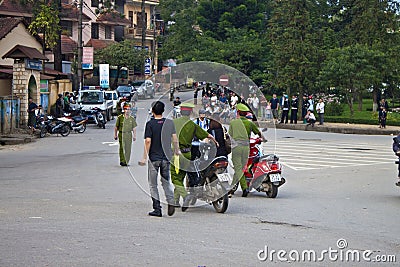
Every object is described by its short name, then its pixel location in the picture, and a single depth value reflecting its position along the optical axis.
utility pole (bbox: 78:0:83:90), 41.84
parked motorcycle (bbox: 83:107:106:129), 35.06
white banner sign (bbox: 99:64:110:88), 47.34
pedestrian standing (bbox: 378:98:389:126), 33.78
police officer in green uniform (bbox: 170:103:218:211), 10.88
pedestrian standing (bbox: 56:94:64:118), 36.66
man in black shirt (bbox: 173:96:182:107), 12.07
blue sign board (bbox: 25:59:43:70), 31.03
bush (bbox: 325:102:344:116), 41.69
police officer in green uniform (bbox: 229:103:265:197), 12.73
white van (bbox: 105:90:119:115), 43.41
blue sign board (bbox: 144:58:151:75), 52.47
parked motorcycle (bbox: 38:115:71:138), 30.17
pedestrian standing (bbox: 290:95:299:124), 38.57
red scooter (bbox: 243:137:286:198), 12.90
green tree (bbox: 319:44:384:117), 38.03
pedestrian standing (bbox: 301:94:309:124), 37.68
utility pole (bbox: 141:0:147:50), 59.34
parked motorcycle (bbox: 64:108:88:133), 31.78
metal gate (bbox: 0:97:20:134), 28.02
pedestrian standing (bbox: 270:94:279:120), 36.69
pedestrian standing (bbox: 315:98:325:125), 36.13
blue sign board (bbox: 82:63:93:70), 43.47
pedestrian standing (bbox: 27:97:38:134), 29.55
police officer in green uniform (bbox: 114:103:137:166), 18.03
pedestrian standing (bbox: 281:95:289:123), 37.56
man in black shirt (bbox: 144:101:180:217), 10.54
